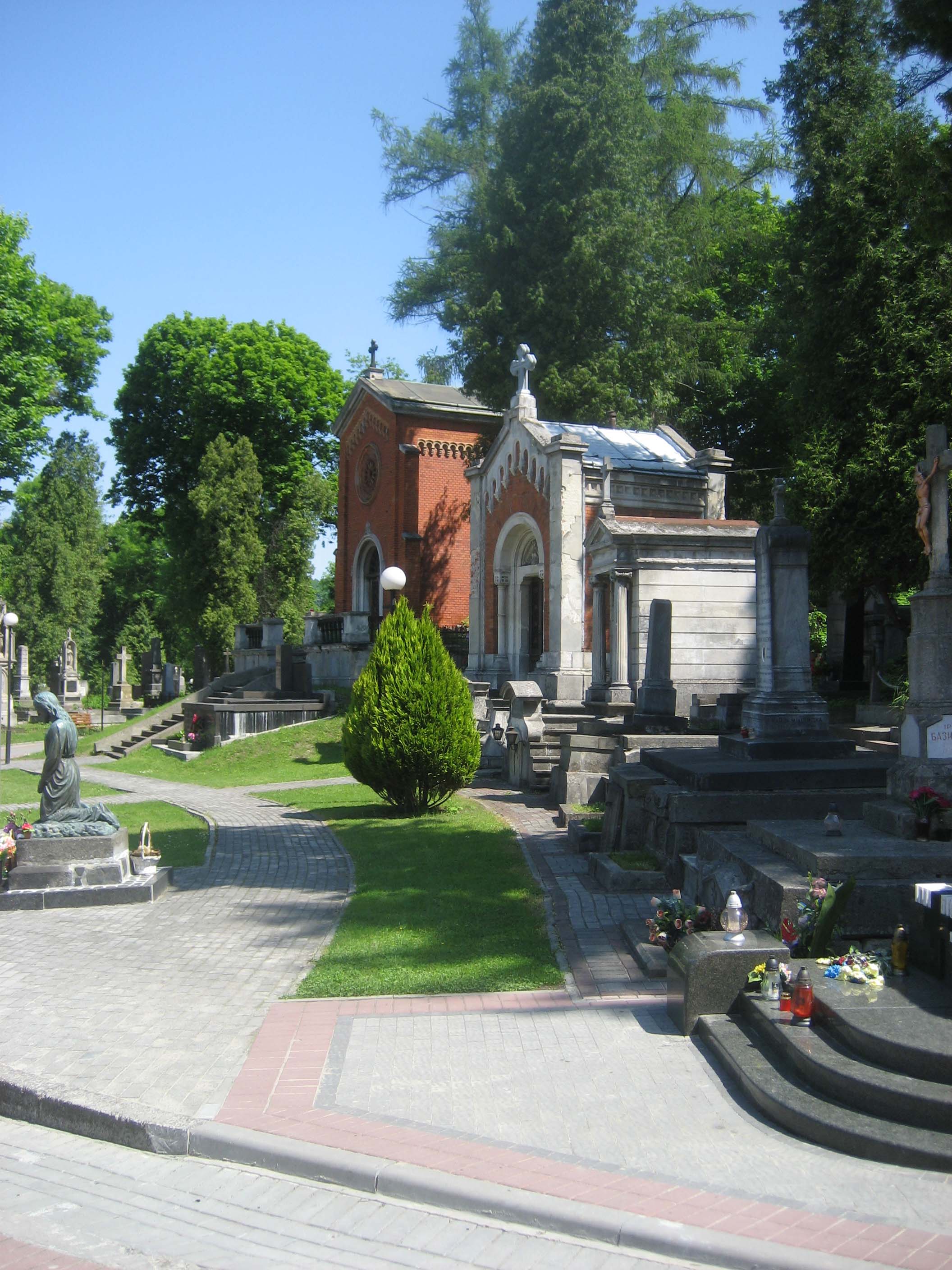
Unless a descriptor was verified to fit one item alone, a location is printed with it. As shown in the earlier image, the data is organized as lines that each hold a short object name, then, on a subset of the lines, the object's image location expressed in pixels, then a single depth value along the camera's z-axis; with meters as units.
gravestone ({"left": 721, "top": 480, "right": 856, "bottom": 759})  12.05
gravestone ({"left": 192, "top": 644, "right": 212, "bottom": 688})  37.25
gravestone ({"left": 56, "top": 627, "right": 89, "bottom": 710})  43.94
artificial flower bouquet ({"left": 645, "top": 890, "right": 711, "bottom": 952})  6.98
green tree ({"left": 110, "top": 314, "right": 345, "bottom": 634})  39.41
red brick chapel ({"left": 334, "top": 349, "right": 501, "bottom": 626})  32.06
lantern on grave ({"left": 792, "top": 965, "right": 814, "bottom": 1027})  5.48
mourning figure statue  10.17
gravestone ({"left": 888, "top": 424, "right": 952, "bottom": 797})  7.91
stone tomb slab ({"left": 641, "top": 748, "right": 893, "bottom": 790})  9.93
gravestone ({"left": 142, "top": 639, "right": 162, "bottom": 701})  43.00
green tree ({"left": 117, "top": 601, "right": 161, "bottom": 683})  51.81
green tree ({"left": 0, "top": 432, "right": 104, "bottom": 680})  48.78
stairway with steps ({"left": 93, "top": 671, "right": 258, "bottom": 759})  27.77
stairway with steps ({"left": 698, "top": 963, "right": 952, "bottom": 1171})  4.55
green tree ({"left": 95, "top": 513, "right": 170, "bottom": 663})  52.16
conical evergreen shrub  13.55
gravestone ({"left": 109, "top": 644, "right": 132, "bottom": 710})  44.50
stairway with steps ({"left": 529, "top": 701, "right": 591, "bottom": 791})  16.33
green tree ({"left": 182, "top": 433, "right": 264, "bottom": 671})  35.91
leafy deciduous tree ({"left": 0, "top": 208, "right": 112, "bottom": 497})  27.69
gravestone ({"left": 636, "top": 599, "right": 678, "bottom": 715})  15.48
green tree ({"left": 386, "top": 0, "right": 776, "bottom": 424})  26.77
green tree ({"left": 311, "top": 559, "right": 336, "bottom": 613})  81.97
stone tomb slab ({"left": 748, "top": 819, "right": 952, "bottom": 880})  6.70
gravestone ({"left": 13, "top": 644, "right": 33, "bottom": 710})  45.62
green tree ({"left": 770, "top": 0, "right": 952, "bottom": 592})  18.02
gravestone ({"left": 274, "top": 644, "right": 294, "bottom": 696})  28.34
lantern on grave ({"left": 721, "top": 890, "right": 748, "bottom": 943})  6.23
